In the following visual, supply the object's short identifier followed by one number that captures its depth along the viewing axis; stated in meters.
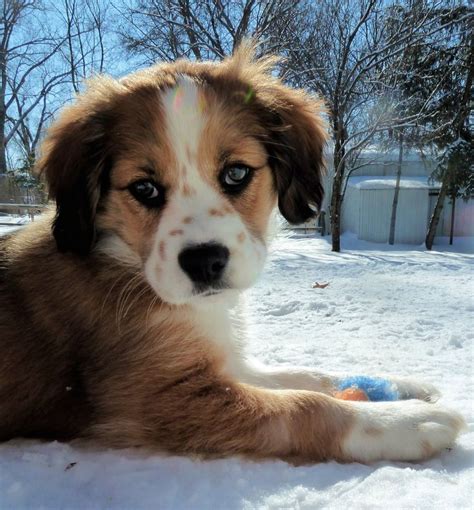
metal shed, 19.20
